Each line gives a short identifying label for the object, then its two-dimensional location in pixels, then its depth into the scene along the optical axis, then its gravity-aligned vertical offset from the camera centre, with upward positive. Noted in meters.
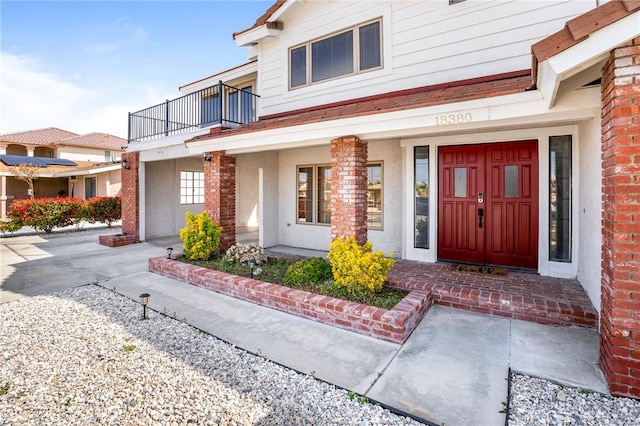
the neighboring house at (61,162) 21.53 +3.49
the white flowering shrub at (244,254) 6.91 -0.95
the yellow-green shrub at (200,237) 7.11 -0.58
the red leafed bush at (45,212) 13.41 +0.02
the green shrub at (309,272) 5.47 -1.09
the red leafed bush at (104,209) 15.17 +0.17
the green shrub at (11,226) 13.30 -0.59
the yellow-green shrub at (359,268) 4.74 -0.86
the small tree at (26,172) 19.70 +2.65
